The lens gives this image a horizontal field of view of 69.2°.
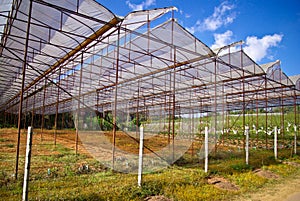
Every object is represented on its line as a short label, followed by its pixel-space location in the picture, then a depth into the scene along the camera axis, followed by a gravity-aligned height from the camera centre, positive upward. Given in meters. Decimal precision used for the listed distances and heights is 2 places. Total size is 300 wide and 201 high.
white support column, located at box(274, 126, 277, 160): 11.00 -1.11
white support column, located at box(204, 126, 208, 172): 7.34 -1.04
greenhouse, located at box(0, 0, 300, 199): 6.96 +2.85
